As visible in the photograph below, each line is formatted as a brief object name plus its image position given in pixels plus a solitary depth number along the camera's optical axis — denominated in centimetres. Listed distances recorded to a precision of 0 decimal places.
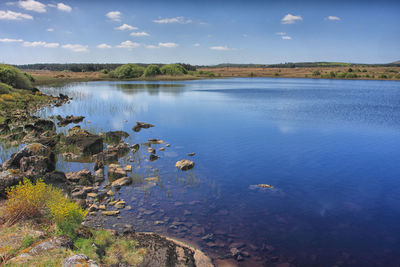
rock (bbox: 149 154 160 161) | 1991
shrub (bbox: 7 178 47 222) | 959
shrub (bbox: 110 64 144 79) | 14199
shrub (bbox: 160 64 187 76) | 15400
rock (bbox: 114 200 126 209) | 1284
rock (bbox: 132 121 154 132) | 3007
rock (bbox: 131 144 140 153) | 2221
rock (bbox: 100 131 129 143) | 2468
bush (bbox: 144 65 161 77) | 14625
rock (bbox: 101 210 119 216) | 1208
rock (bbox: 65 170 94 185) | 1525
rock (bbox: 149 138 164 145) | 2451
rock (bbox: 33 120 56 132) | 2815
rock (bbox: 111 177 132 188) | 1516
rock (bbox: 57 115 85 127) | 3287
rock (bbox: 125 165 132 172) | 1752
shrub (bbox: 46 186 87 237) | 907
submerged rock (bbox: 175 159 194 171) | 1802
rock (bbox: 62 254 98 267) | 671
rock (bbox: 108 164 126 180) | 1634
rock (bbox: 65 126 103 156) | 2099
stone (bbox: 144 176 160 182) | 1617
